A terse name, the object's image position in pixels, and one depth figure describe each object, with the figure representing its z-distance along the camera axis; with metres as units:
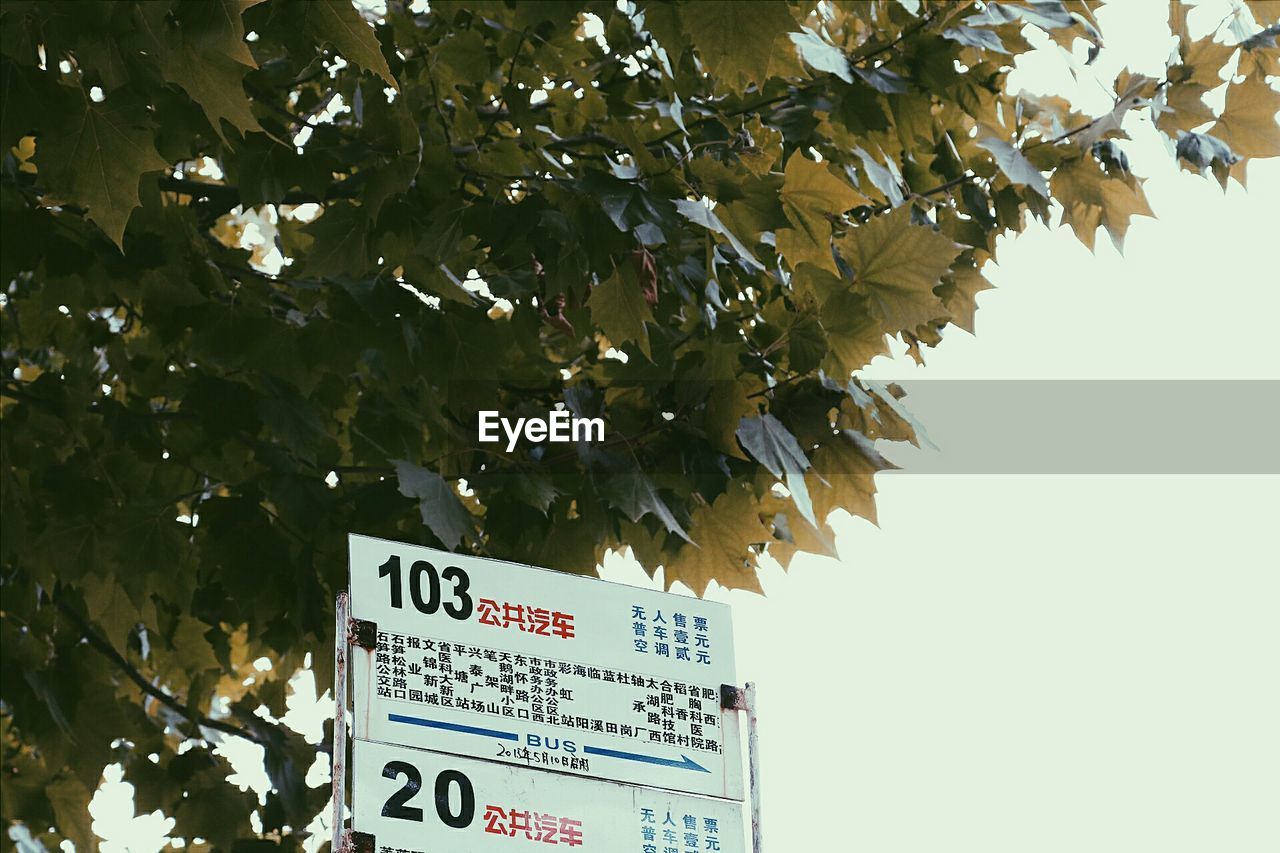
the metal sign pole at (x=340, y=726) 4.54
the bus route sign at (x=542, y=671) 4.89
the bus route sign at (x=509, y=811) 4.66
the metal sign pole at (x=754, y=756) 5.30
